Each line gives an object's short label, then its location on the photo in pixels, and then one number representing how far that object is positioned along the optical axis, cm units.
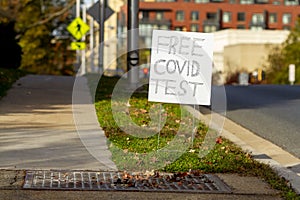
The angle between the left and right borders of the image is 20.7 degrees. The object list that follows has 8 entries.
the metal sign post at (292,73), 5324
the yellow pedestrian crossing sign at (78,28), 3772
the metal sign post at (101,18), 3238
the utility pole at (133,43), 2035
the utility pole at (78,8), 4546
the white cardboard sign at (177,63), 1127
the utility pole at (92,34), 5811
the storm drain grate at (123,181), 894
